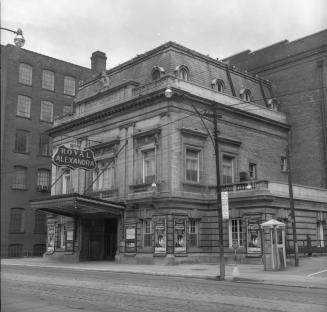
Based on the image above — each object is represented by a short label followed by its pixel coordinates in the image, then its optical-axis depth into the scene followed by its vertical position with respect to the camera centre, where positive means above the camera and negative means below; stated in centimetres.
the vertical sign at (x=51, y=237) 4334 +146
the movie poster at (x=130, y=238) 3494 +107
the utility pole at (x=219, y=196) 2294 +269
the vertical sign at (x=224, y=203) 2337 +230
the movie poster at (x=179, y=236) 3291 +110
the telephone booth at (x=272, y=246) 2488 +30
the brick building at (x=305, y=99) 4244 +1328
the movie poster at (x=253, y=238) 3167 +89
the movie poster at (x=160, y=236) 3278 +110
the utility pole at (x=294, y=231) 2691 +116
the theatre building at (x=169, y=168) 3325 +631
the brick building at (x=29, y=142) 5125 +1181
